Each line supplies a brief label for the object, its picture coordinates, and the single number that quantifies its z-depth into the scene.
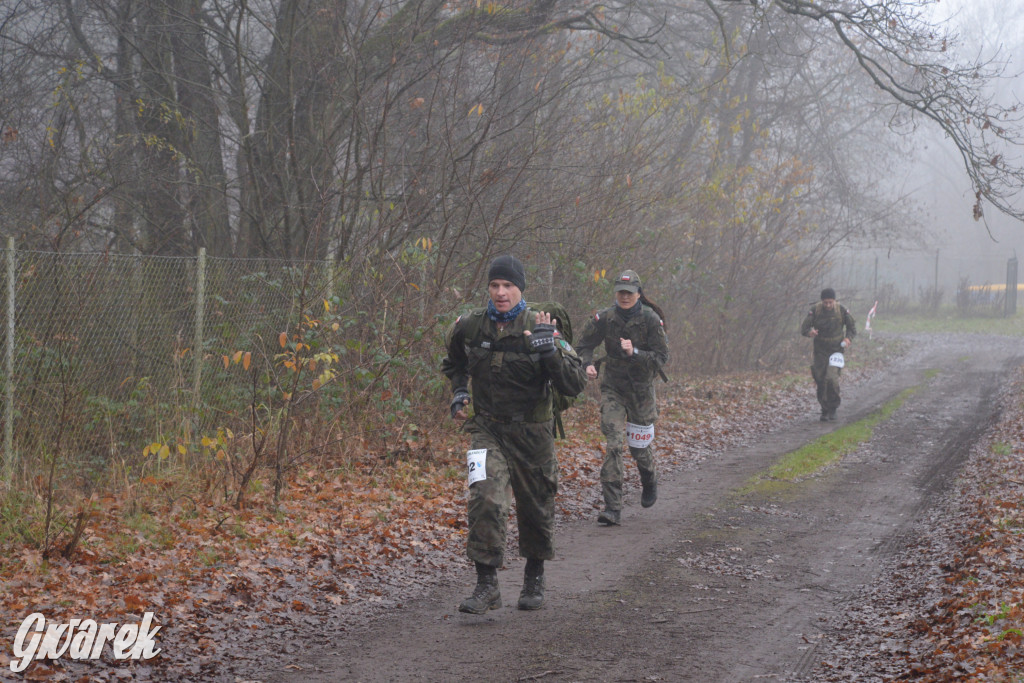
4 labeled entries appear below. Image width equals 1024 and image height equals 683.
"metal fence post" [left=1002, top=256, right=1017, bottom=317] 73.69
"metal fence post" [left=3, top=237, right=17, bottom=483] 14.87
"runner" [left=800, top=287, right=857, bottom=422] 29.14
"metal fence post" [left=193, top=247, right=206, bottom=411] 18.08
